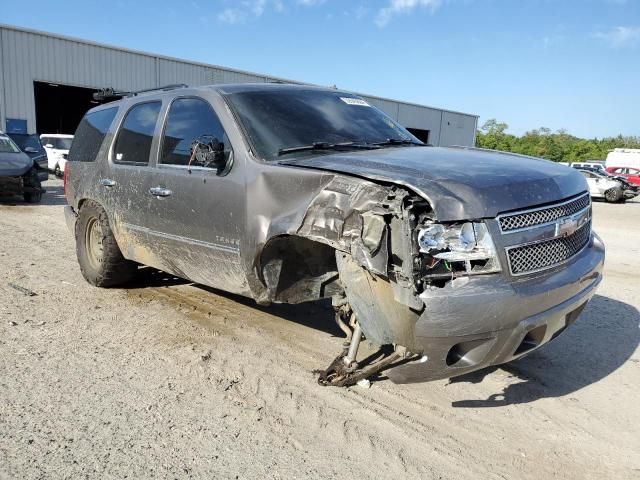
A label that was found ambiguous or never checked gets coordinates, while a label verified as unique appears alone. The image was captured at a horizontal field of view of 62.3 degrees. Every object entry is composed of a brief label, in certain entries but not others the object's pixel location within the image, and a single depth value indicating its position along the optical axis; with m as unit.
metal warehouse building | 22.52
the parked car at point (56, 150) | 20.28
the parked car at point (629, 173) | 26.72
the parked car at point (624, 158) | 34.22
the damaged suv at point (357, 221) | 2.59
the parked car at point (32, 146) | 16.91
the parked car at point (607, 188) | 22.44
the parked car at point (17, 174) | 12.44
